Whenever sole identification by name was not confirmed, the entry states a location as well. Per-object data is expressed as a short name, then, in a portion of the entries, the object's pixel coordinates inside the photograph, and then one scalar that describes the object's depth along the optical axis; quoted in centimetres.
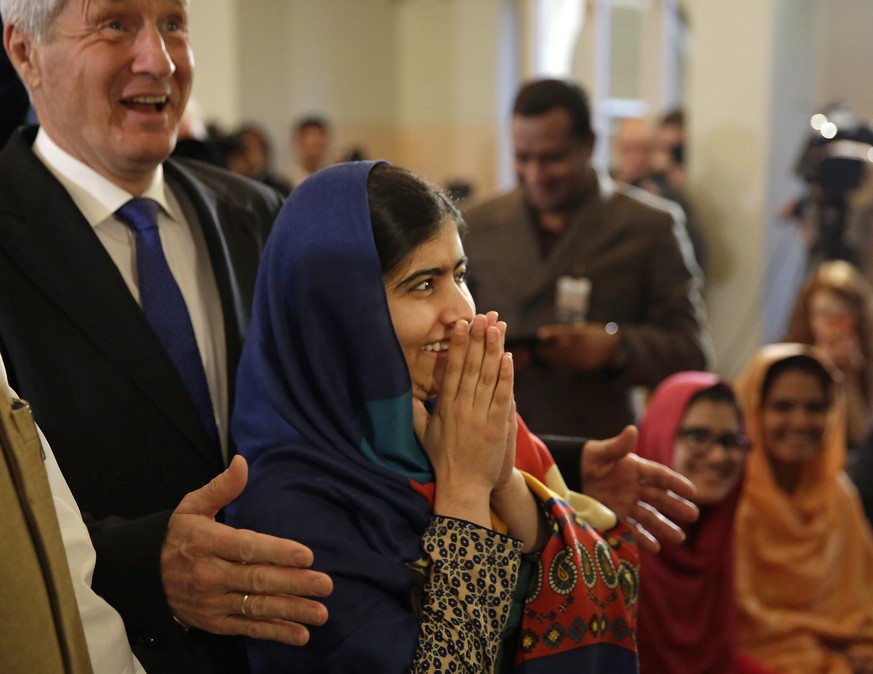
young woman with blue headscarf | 146
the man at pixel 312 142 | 859
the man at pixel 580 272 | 305
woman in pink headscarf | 295
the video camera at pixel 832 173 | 499
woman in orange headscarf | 328
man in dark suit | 149
